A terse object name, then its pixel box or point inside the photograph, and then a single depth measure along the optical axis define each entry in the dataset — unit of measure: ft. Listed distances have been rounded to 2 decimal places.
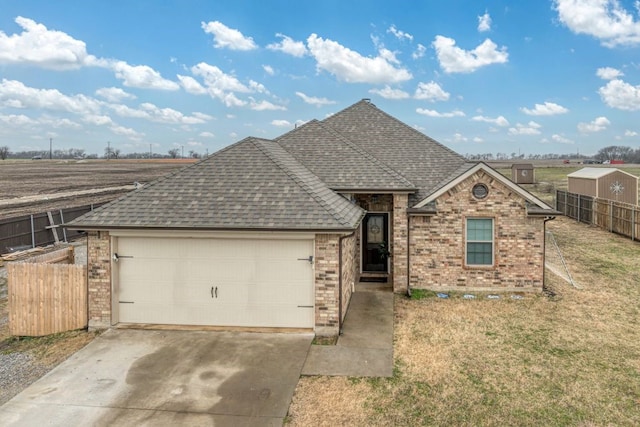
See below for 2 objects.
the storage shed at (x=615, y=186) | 91.20
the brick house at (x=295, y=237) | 31.53
